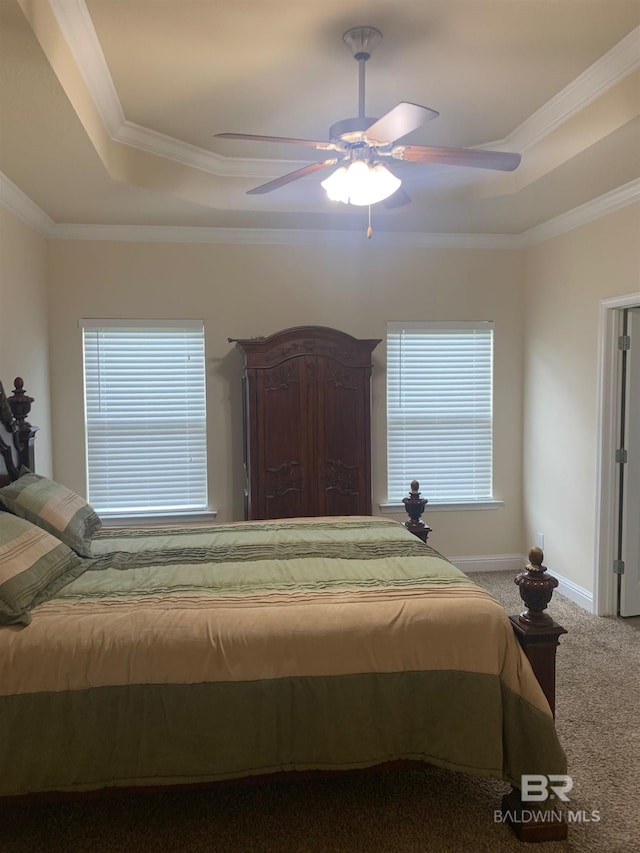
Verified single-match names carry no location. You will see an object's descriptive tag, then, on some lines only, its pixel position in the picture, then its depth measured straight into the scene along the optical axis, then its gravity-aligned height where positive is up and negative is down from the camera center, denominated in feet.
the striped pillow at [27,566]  6.43 -2.01
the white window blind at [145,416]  14.80 -0.32
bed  6.02 -3.04
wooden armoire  13.62 -0.49
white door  12.73 -2.00
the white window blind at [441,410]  15.93 -0.22
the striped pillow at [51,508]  8.54 -1.58
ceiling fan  7.77 +3.44
